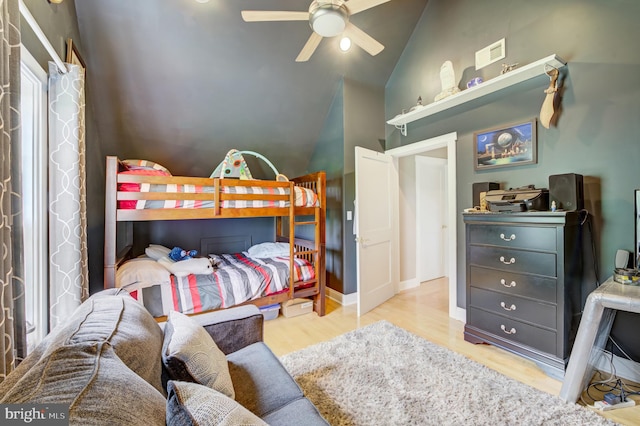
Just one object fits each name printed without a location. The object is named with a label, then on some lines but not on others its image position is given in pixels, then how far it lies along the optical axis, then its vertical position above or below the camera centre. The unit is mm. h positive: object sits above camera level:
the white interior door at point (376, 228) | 3100 -190
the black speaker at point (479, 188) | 2607 +233
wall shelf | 2156 +1168
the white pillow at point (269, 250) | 3455 -485
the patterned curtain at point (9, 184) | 950 +122
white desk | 1589 -741
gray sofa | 555 -424
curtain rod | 1301 +976
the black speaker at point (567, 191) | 2016 +147
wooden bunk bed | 2135 +78
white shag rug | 1580 -1197
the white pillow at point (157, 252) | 2971 -431
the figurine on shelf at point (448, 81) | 2846 +1399
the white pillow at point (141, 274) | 2285 -522
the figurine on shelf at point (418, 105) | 3133 +1293
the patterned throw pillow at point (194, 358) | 986 -559
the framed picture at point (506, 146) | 2410 +622
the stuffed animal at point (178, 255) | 3197 -486
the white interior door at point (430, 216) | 4398 -80
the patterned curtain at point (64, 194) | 1681 +135
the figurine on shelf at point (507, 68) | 2449 +1308
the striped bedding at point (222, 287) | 2384 -703
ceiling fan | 1699 +1312
